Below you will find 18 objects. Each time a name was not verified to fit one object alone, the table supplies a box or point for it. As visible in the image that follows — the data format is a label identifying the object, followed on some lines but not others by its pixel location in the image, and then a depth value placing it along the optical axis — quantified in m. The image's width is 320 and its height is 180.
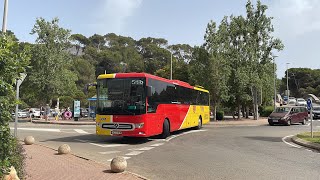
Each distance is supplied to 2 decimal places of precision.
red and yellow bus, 11.03
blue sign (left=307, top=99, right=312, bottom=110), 12.97
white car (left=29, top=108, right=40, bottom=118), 33.95
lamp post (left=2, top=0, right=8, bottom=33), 11.28
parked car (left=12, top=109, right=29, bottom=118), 36.13
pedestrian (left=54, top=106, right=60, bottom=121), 27.75
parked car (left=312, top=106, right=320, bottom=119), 30.63
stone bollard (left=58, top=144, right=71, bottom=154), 8.08
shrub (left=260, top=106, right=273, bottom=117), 31.65
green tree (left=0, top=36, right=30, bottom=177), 3.48
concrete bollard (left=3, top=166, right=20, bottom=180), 3.84
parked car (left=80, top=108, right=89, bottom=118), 34.24
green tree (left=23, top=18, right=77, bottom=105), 24.85
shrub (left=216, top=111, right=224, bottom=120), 27.92
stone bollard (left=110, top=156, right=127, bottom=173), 6.00
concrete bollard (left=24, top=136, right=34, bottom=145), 9.97
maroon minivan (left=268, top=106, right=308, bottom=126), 21.18
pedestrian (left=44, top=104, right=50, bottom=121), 25.08
